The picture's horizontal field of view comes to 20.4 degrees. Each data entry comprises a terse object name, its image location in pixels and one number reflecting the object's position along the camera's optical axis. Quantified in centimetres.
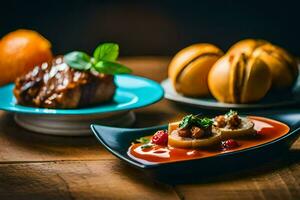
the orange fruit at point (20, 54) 120
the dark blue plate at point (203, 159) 80
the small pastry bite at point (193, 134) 85
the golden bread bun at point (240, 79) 106
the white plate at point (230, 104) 106
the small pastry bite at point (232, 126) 88
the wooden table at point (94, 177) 79
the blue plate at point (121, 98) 97
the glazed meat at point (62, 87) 101
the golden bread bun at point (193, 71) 111
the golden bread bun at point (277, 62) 112
